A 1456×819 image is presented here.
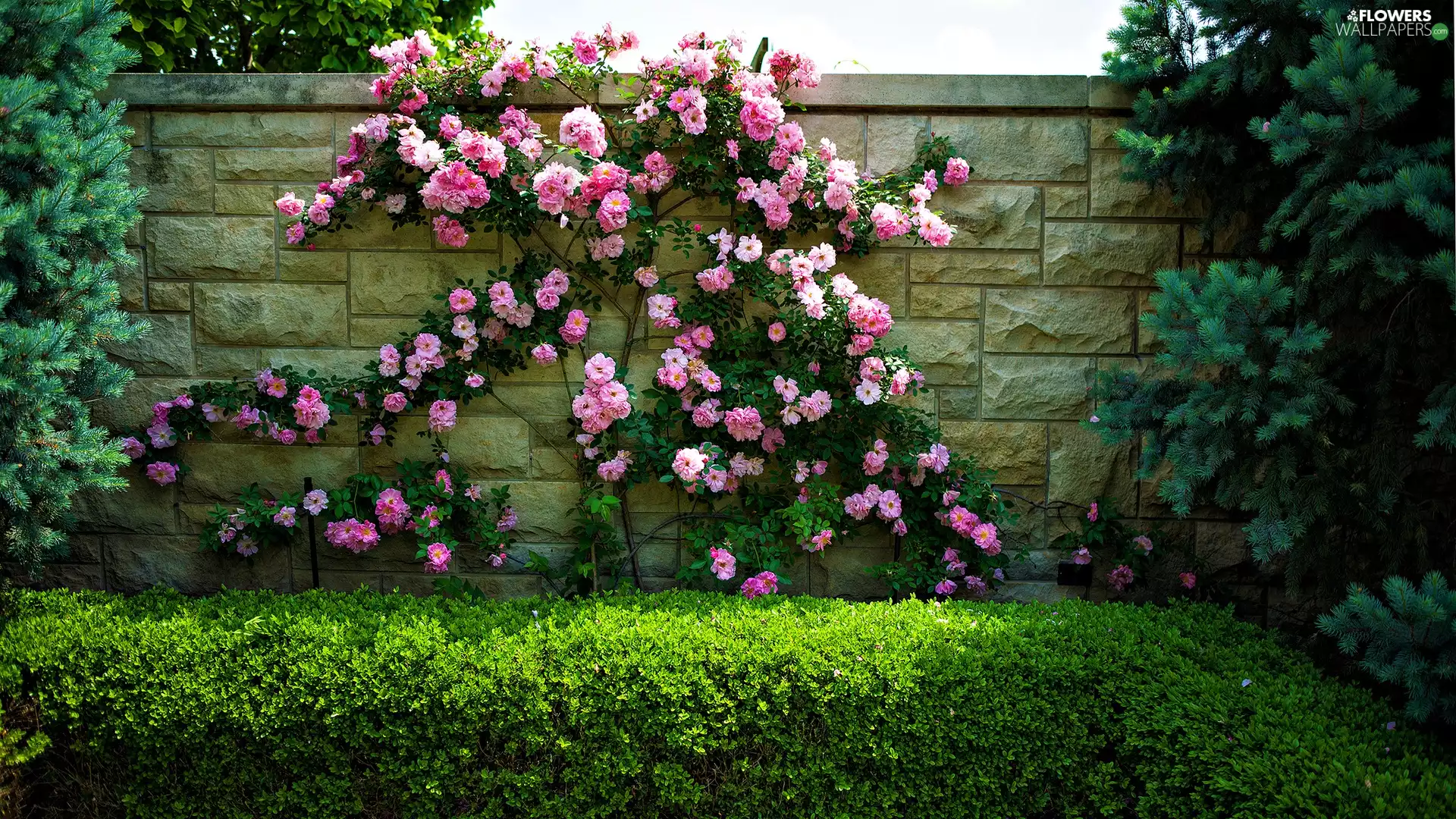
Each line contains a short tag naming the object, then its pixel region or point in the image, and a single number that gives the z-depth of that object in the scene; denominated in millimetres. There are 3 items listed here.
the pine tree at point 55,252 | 2516
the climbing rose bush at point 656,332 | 3148
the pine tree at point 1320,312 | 2320
